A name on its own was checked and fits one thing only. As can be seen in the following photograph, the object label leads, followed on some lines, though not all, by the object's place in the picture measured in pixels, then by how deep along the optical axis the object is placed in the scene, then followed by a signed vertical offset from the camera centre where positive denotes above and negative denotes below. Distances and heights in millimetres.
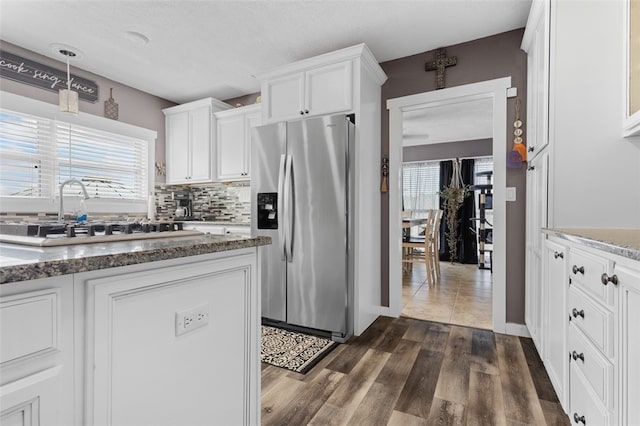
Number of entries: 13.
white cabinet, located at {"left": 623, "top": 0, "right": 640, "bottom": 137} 1505 +701
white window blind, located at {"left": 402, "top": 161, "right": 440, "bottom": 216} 7227 +572
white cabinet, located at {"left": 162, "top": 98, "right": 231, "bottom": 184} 4102 +914
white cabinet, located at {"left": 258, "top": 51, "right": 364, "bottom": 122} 2689 +1089
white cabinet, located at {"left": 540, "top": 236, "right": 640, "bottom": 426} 896 -429
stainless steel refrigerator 2531 -88
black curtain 6551 -248
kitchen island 640 -319
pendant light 2120 +720
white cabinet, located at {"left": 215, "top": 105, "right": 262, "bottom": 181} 3899 +869
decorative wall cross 2891 +1340
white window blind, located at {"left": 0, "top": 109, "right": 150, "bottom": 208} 2977 +534
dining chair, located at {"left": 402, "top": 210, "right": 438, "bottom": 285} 4344 -487
